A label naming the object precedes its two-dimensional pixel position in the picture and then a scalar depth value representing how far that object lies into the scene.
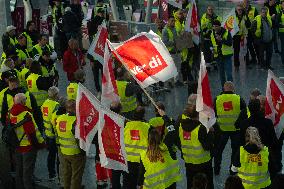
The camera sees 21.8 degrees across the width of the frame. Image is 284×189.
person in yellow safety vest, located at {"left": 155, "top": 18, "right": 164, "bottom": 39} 17.61
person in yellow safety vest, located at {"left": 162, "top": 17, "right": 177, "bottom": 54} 17.09
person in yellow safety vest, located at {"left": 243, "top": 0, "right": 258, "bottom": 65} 18.75
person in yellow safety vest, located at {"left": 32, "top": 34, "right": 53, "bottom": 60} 16.41
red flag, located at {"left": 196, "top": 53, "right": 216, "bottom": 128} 10.43
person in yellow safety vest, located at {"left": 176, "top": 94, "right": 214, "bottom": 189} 10.57
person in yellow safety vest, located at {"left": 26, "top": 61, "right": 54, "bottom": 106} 14.05
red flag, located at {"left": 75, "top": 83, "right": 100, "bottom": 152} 11.21
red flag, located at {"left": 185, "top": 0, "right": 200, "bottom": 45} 16.58
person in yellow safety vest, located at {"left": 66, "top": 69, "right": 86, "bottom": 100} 13.14
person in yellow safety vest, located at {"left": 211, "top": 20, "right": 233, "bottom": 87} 16.78
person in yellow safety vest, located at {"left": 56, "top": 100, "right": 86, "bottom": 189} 11.62
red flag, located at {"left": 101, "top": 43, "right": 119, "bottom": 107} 11.78
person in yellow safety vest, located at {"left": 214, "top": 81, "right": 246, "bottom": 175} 11.99
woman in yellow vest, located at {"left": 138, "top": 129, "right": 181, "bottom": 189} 9.94
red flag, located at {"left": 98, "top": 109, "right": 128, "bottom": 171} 10.66
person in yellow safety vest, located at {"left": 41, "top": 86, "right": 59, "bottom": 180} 12.44
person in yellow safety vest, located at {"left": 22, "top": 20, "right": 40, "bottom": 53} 18.00
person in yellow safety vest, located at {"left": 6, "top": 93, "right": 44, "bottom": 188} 12.20
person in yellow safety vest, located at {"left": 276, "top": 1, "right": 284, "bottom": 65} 18.68
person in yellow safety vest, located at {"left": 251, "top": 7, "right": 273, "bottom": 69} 18.28
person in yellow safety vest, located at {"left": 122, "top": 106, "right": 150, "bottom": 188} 10.88
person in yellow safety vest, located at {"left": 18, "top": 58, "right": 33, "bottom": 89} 14.63
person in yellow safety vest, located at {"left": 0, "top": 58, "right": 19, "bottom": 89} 14.25
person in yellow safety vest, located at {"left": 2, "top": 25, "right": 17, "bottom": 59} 16.92
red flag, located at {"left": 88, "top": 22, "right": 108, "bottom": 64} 14.53
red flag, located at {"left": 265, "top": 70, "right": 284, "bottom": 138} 11.00
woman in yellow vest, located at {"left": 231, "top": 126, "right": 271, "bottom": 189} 9.79
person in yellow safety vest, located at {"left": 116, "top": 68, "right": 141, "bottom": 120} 13.34
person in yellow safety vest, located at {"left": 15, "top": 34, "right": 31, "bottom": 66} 16.61
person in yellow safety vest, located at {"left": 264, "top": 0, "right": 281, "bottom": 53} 19.03
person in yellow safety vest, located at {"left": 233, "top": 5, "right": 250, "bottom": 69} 18.38
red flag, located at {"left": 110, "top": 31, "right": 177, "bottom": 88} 11.60
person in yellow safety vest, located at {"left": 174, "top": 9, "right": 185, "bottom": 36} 17.45
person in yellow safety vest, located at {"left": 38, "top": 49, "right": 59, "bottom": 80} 15.15
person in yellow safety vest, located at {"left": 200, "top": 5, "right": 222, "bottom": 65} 18.09
